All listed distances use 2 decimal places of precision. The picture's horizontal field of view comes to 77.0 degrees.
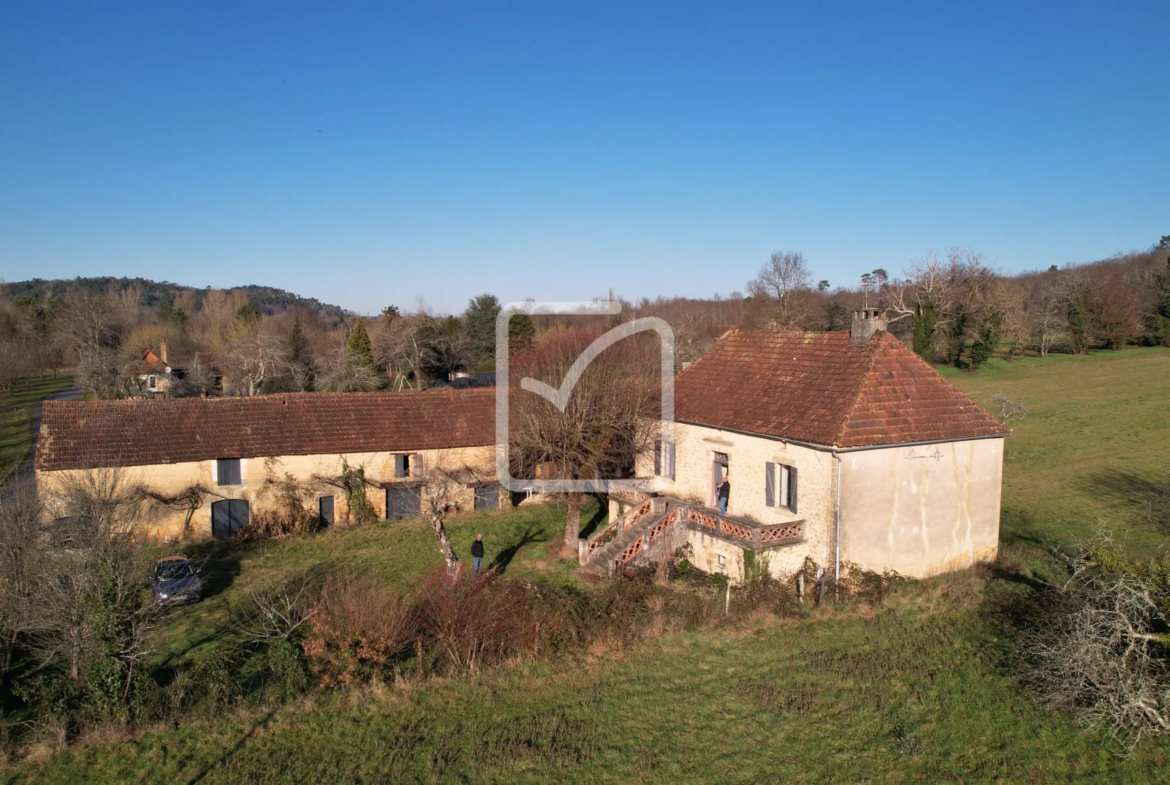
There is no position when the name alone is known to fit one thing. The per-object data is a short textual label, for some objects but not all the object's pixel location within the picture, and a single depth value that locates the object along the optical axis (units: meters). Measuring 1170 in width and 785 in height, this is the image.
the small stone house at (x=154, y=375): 54.69
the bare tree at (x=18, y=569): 13.45
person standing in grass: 20.25
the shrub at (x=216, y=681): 12.92
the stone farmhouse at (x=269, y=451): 25.50
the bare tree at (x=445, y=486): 27.27
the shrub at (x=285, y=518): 25.69
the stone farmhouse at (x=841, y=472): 18.22
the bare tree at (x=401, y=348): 58.38
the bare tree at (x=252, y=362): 48.38
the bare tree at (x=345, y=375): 46.78
